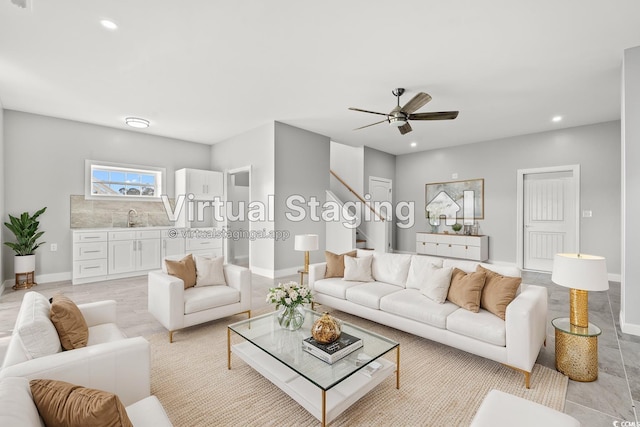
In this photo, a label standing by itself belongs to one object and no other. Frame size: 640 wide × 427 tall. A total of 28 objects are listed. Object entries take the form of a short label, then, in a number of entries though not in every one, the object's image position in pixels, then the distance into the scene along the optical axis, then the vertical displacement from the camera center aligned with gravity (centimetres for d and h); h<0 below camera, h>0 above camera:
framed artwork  712 +44
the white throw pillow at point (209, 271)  340 -67
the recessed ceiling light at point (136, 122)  531 +163
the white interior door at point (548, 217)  588 -5
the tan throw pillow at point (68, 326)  174 -67
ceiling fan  368 +126
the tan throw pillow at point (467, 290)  265 -69
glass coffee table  177 -96
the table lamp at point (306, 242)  417 -40
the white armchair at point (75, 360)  138 -72
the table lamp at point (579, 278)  217 -47
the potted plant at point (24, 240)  474 -45
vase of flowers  248 -73
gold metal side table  224 -105
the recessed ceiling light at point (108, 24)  269 +171
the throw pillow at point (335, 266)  386 -68
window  580 +66
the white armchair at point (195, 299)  290 -90
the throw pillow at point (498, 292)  250 -67
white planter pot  476 -82
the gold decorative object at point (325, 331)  208 -82
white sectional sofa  223 -88
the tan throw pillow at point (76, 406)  98 -66
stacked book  195 -90
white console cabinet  678 -76
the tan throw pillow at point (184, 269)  323 -62
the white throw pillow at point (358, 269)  365 -68
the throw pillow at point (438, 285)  287 -69
